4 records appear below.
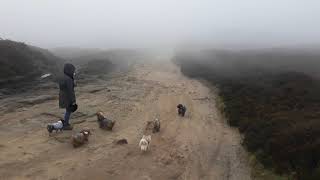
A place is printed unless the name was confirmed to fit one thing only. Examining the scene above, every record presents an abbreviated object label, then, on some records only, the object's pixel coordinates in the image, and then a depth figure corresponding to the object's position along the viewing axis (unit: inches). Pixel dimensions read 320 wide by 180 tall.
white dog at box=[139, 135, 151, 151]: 263.9
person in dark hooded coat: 295.9
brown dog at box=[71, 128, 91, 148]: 268.9
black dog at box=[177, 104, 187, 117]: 362.3
